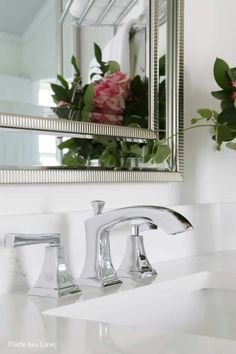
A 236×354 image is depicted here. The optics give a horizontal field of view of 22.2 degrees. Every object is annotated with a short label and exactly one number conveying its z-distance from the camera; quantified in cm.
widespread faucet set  89
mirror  98
